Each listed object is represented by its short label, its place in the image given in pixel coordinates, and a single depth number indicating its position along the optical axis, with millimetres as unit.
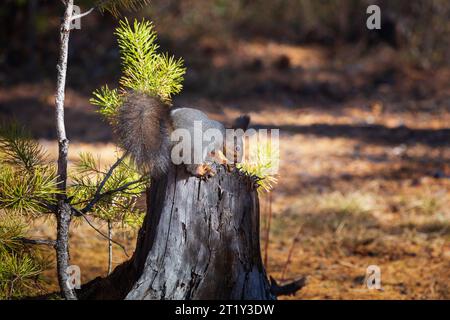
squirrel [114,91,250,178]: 4707
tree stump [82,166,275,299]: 4840
